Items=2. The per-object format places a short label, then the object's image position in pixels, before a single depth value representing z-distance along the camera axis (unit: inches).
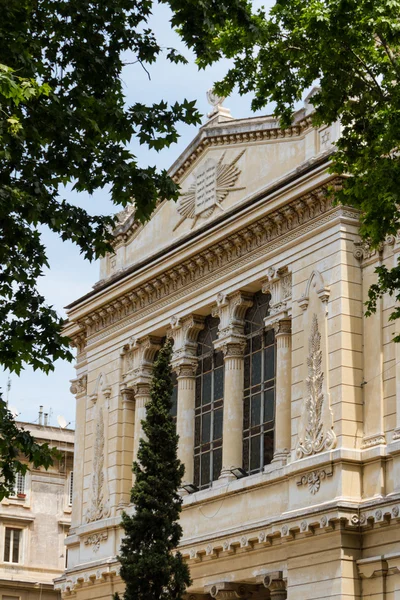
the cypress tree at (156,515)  1238.3
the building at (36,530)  2413.9
